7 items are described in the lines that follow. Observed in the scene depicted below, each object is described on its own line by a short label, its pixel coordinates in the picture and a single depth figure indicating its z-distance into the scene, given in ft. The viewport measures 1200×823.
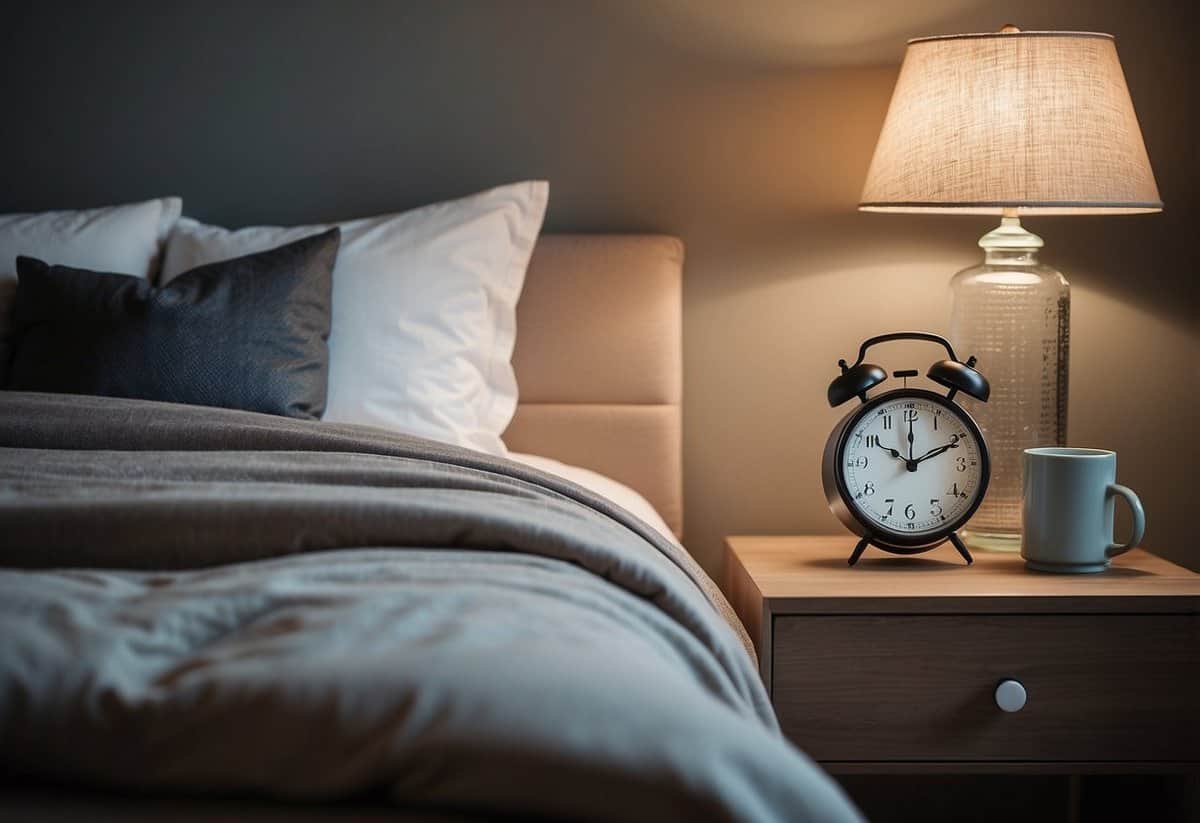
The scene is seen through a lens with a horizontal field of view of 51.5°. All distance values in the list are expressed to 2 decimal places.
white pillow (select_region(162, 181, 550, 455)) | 6.76
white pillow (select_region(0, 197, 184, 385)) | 7.14
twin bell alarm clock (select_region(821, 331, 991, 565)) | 6.38
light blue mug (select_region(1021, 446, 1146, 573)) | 6.12
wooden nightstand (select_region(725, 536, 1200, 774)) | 5.85
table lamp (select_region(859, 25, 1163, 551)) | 6.33
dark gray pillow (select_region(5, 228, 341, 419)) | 6.17
